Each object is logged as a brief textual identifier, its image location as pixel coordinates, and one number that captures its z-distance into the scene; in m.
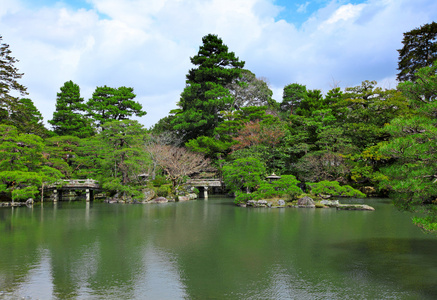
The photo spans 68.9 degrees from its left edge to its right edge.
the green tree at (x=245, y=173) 21.94
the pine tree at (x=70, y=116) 33.26
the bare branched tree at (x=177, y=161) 27.89
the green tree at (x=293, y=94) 44.68
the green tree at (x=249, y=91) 37.50
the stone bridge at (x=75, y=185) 24.09
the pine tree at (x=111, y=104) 35.38
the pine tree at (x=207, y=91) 32.62
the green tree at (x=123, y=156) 24.00
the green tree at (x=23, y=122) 25.25
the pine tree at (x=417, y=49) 26.84
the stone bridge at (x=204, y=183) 28.66
